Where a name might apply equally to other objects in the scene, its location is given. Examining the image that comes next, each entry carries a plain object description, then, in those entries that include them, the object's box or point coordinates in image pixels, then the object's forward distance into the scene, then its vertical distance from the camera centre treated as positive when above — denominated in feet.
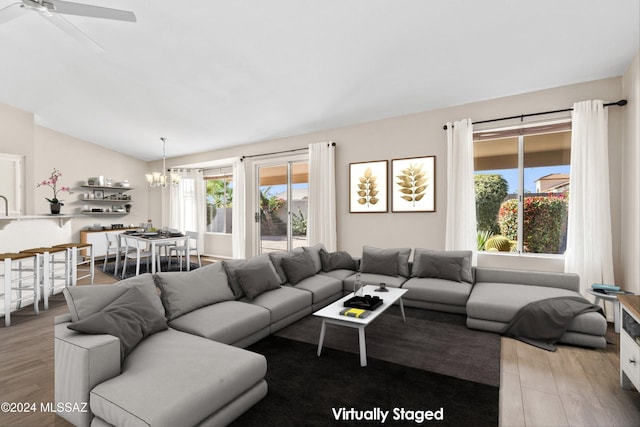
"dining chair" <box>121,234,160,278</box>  18.86 -1.98
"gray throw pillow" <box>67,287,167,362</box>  6.11 -2.21
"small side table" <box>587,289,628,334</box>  9.97 -3.09
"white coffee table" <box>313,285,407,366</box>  8.18 -2.85
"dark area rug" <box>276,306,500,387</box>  8.08 -3.93
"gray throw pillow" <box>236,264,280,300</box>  10.56 -2.28
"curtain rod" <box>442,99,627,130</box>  11.65 +4.27
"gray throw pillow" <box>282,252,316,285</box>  12.78 -2.24
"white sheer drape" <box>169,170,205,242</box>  27.94 +1.07
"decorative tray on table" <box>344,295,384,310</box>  9.40 -2.74
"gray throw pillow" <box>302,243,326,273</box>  14.62 -1.94
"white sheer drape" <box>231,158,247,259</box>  23.30 +0.35
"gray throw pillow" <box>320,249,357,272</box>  15.19 -2.31
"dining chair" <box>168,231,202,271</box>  20.76 -2.25
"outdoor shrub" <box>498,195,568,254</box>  13.58 -0.39
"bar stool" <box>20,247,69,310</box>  13.12 -2.64
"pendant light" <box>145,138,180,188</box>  20.70 +2.48
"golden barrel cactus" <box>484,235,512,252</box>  14.58 -1.43
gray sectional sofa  5.32 -2.84
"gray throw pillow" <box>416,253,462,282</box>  13.08 -2.27
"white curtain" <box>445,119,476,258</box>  14.53 +1.16
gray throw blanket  9.31 -3.25
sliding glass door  21.67 +0.69
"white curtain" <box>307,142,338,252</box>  18.74 +1.12
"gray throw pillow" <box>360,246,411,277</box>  14.33 -1.99
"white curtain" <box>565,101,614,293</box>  11.89 +0.55
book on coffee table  8.56 -2.77
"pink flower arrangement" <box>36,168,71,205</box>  23.15 +2.51
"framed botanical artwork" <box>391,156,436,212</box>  16.02 +1.58
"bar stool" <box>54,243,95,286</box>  15.19 -2.23
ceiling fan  8.48 +5.72
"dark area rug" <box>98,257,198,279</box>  20.35 -3.76
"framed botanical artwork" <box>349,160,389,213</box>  17.44 +1.57
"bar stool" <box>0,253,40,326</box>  11.24 -2.52
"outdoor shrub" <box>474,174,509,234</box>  14.70 +0.75
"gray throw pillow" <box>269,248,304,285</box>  12.73 -1.94
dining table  18.26 -1.39
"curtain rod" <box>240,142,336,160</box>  18.83 +4.26
